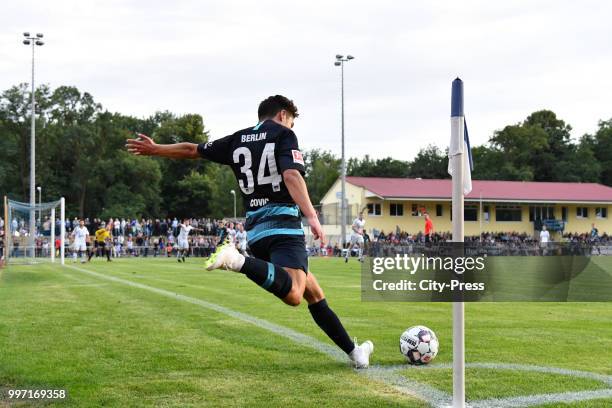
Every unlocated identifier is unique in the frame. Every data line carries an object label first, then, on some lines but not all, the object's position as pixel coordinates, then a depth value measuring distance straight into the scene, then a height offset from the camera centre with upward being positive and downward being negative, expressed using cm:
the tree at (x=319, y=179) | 9606 +752
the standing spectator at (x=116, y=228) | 4814 +25
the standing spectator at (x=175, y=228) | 4946 +25
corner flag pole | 483 +24
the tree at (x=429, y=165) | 9444 +957
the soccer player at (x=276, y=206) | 553 +22
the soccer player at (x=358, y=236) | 3325 -27
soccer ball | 673 -116
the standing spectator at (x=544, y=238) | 4203 -45
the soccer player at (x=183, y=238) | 3692 -37
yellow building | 6194 +248
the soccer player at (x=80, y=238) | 3498 -34
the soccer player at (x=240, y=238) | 3828 -39
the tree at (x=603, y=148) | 9531 +1202
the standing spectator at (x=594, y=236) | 5242 -42
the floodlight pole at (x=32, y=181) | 3397 +315
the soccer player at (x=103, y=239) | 3391 -38
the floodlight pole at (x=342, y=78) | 4819 +1131
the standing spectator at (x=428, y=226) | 2876 +20
